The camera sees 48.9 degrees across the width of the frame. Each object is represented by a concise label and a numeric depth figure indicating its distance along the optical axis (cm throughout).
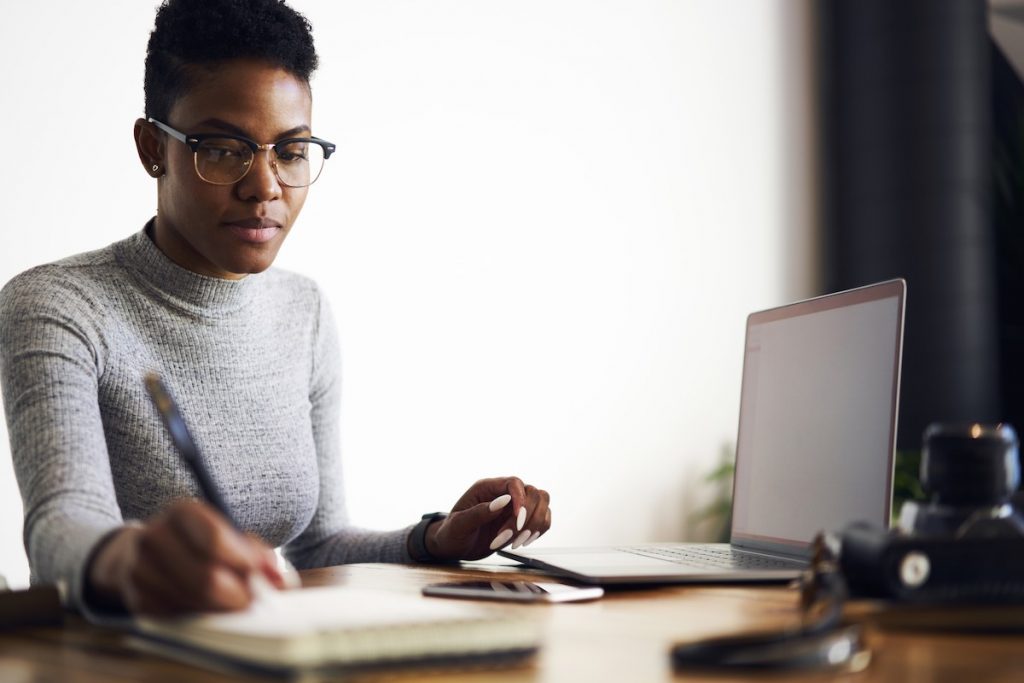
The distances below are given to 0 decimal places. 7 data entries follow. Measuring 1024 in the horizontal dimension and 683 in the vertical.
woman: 125
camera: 78
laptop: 115
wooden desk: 66
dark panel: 342
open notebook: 62
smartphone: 98
